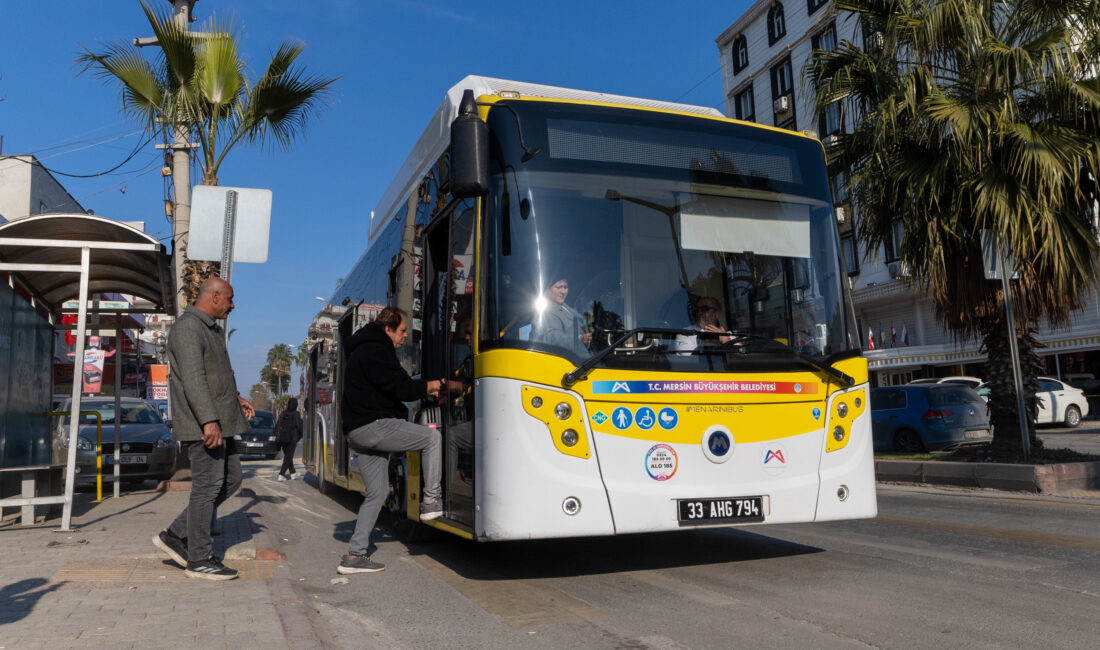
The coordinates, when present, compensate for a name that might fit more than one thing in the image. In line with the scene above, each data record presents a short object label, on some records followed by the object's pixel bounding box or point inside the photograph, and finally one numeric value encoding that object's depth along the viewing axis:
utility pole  12.78
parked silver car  13.98
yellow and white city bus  5.57
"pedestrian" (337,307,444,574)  6.46
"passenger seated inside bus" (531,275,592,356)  5.64
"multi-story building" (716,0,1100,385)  31.44
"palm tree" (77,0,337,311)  12.50
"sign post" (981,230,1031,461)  11.45
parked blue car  16.28
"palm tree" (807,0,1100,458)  11.32
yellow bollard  10.71
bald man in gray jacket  5.88
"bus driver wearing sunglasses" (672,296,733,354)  5.96
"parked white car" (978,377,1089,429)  24.55
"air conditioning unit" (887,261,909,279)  35.72
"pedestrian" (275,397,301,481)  18.64
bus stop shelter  8.71
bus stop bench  8.66
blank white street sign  6.95
